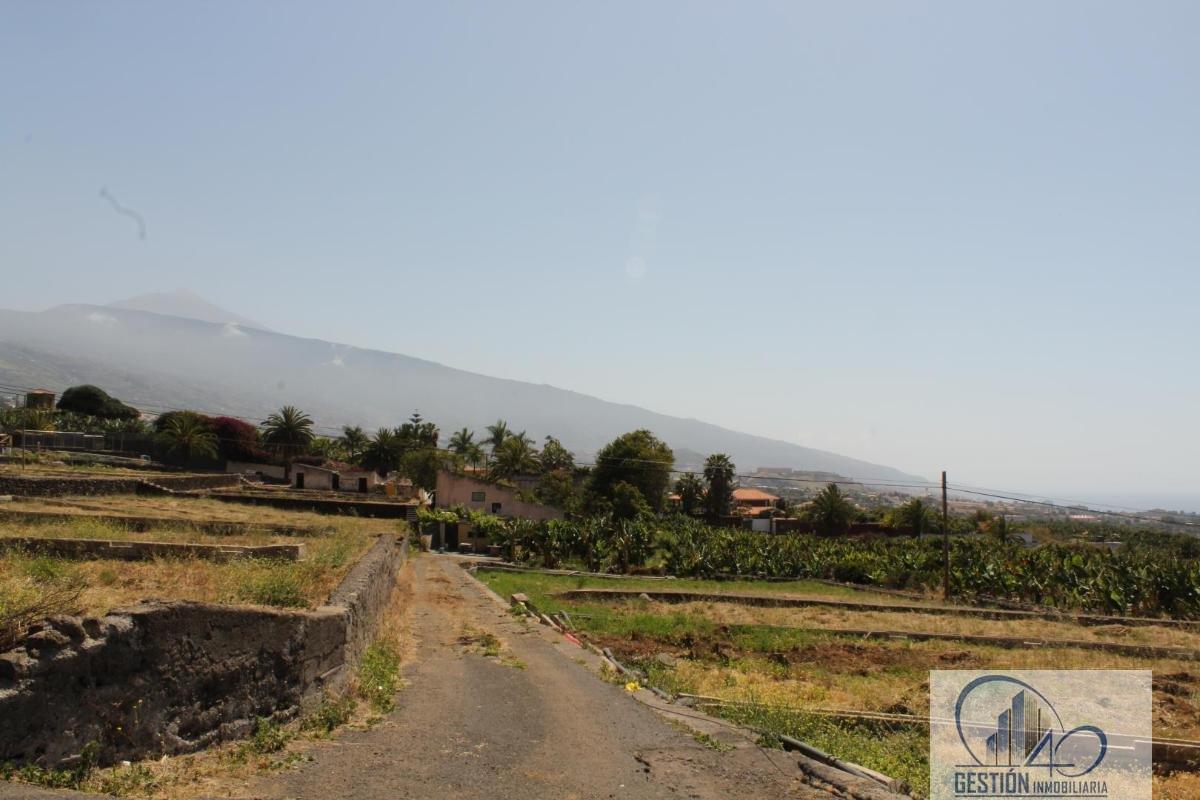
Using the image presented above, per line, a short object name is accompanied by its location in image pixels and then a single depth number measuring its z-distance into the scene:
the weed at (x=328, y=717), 8.50
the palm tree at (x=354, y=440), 105.88
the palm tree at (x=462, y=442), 105.81
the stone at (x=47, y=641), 5.78
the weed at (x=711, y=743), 9.16
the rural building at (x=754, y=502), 110.51
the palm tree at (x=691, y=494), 91.12
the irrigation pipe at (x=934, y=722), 11.61
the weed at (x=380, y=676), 10.12
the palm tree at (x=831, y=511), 84.81
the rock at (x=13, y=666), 5.48
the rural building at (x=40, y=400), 76.54
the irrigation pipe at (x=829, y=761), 8.38
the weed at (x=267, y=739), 7.54
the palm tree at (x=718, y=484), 89.50
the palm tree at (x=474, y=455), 101.44
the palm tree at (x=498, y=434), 108.92
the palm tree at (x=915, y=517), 85.47
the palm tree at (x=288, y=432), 81.12
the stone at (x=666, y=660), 16.59
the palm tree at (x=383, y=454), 94.38
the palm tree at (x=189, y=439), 62.88
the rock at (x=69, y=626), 6.03
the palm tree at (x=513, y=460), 89.75
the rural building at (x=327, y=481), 52.44
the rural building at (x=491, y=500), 60.56
